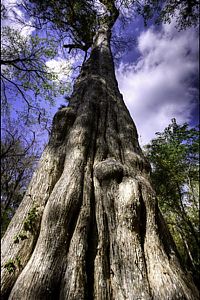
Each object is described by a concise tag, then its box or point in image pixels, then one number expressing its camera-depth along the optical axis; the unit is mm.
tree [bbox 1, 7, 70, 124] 6859
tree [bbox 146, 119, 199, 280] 7711
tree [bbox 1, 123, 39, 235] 9172
